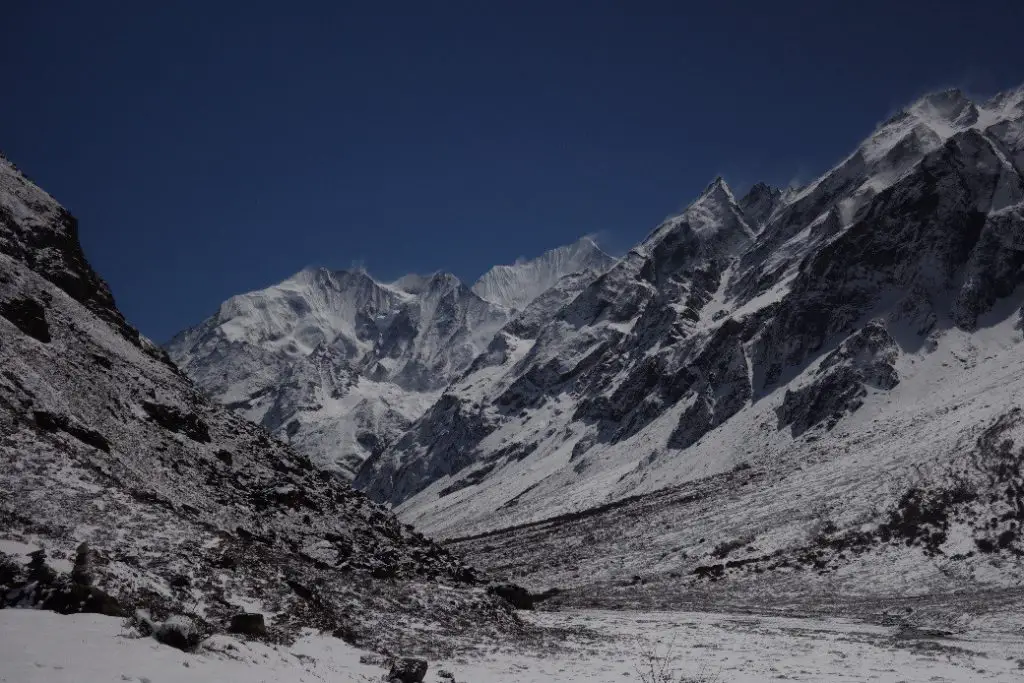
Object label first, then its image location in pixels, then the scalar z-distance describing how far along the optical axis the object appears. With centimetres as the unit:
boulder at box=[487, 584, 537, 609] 4541
